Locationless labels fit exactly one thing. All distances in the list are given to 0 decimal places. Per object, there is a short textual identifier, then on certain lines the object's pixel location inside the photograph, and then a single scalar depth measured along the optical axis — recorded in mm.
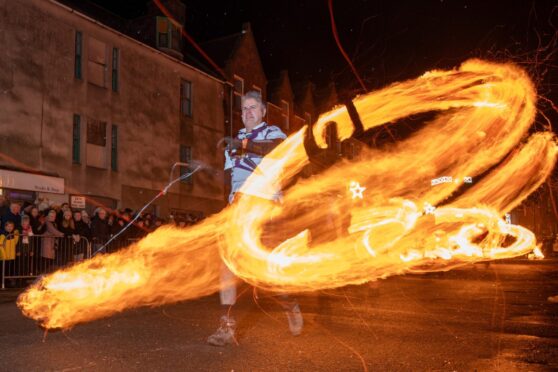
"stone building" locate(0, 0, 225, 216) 19359
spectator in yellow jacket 11852
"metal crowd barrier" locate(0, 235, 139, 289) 11984
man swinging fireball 5324
